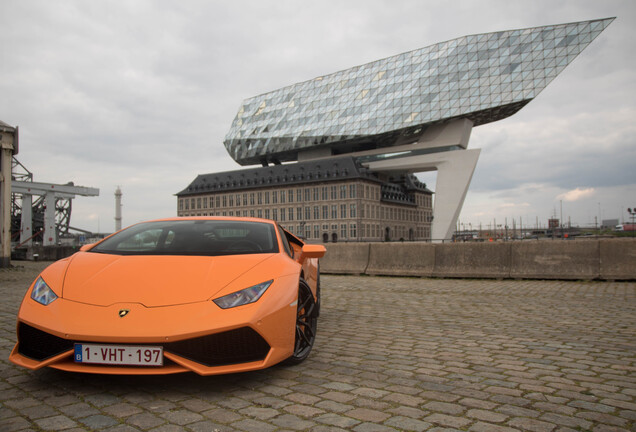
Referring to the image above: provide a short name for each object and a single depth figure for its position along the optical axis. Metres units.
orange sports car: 2.93
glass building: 58.53
